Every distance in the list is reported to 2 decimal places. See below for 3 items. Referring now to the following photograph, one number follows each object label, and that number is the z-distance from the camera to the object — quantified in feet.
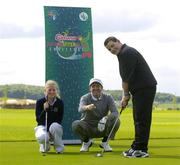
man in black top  25.93
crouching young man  29.37
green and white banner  33.42
